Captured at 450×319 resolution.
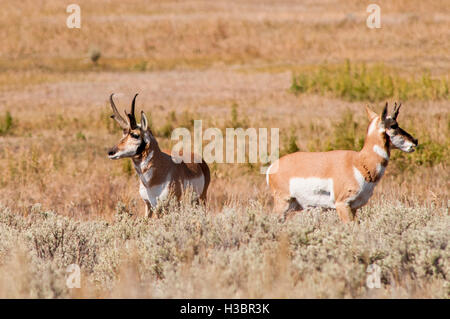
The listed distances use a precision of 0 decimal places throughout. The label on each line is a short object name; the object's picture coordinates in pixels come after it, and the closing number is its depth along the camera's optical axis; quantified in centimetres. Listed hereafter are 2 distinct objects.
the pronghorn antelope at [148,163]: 1686
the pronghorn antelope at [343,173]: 1598
